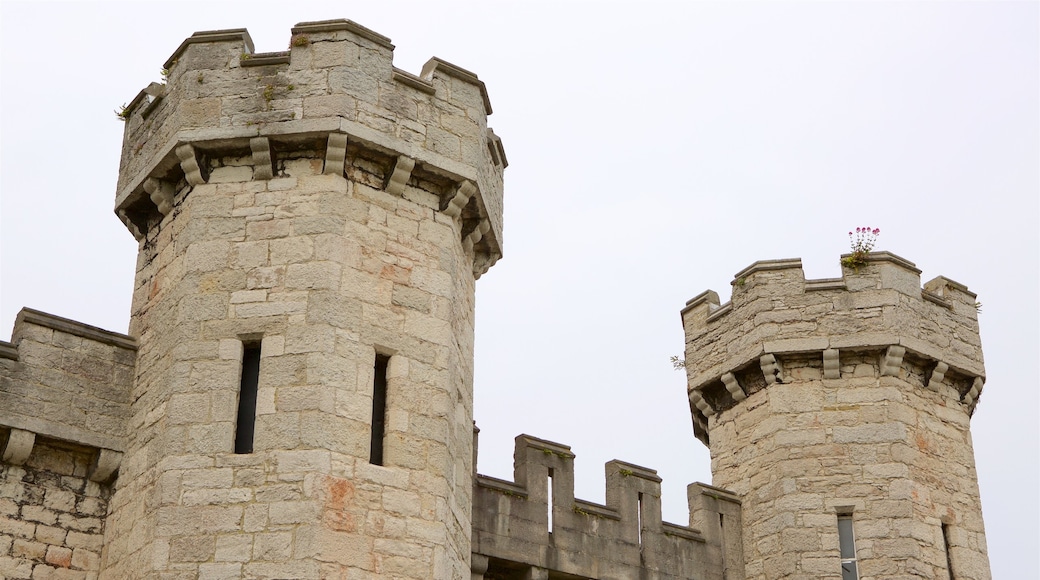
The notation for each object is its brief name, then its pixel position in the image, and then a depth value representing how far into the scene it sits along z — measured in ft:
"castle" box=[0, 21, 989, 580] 33.09
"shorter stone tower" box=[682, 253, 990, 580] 45.75
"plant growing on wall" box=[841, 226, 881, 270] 49.42
